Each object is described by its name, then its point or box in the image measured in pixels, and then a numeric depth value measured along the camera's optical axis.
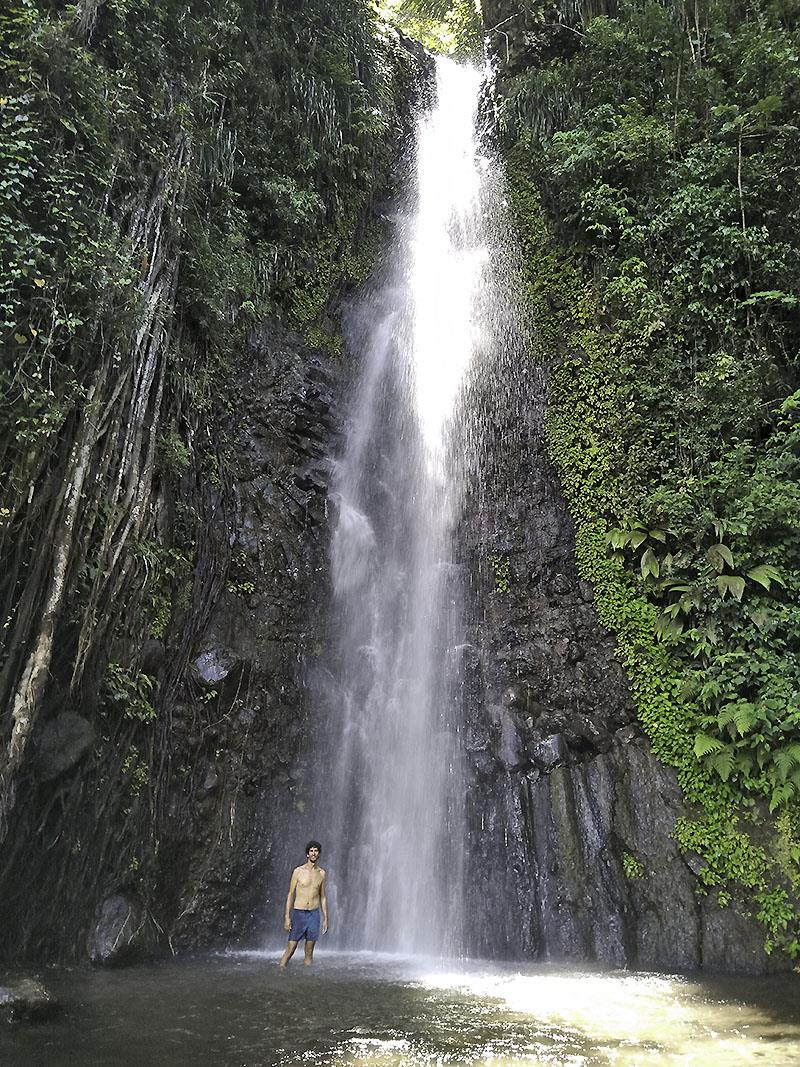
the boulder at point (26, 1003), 4.34
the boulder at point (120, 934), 6.15
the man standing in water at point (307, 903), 6.43
